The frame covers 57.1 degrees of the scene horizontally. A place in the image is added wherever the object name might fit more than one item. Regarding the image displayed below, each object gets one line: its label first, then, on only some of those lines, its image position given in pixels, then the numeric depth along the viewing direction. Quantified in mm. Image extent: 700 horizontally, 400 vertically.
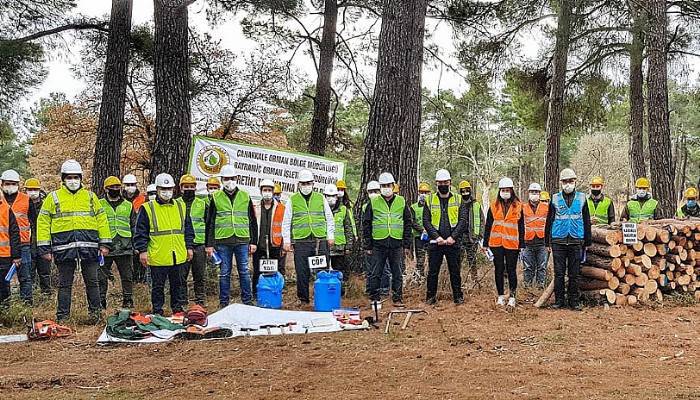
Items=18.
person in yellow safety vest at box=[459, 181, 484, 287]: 9984
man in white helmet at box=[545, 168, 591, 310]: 8570
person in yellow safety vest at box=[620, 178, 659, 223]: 10906
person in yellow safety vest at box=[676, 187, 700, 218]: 11273
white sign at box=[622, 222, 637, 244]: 8766
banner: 11648
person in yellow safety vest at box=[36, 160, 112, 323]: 7766
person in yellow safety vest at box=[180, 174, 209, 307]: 8922
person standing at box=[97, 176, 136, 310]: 9094
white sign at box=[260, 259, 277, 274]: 8693
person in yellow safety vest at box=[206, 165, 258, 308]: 8742
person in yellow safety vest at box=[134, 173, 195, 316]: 8141
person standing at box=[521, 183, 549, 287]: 9984
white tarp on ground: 7164
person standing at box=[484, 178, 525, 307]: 8641
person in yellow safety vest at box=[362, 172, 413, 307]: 8953
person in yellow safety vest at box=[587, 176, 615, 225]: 10578
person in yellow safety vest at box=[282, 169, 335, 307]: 9055
